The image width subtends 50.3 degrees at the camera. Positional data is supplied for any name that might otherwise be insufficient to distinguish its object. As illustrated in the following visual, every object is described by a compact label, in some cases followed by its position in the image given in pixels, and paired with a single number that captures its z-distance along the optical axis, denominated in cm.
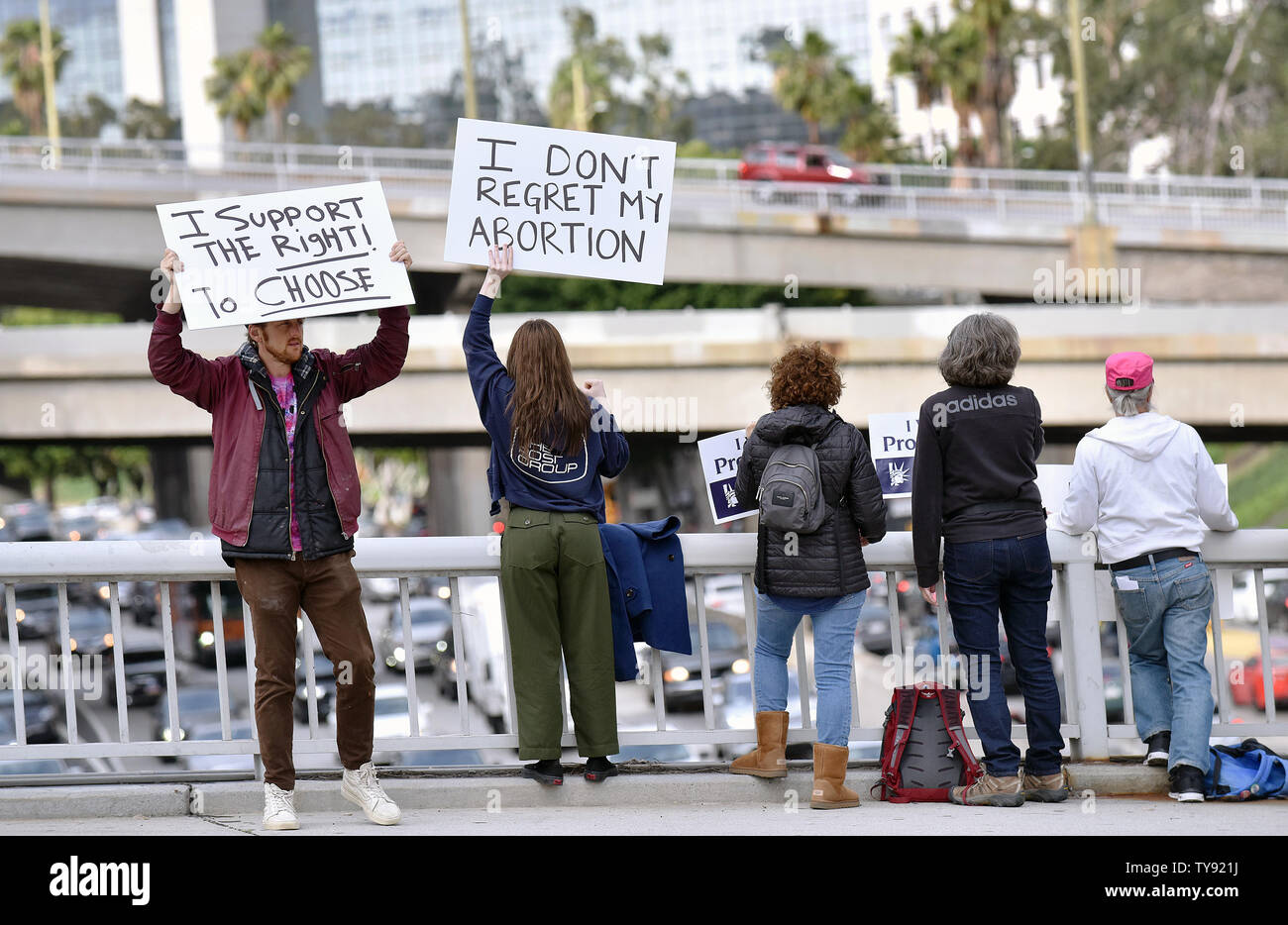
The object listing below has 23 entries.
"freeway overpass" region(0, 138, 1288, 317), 3120
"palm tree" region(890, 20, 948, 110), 4738
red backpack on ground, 591
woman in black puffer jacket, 575
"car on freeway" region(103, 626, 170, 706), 1662
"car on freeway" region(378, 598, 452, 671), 2902
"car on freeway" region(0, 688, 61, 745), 2008
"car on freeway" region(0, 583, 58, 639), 3530
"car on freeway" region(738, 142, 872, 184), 3519
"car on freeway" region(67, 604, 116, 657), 2837
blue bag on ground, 588
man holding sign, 532
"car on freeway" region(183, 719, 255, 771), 1702
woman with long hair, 566
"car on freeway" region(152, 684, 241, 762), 1927
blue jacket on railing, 597
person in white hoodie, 588
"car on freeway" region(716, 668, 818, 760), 1944
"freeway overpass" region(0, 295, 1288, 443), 2322
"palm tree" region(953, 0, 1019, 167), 4603
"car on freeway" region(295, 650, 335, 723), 1957
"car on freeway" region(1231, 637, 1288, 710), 2061
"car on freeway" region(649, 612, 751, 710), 2278
